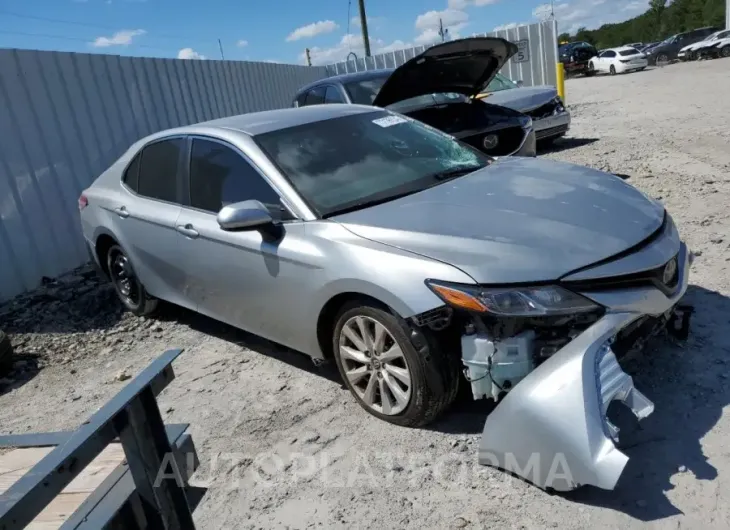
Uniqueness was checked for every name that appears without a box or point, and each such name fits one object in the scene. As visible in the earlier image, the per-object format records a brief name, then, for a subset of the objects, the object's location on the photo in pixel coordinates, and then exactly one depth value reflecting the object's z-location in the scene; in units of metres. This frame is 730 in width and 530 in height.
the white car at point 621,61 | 31.61
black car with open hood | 6.19
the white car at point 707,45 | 30.25
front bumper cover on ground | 2.28
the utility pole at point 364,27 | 29.88
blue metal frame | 1.23
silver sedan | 2.51
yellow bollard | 15.16
